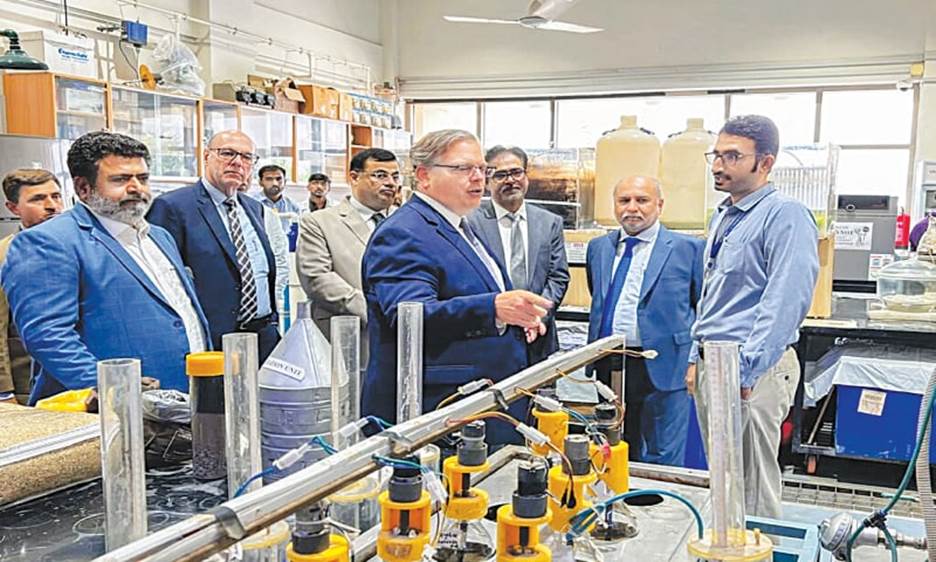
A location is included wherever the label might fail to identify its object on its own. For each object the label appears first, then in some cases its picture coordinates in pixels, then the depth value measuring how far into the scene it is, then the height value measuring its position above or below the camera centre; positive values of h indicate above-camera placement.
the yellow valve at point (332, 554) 0.73 -0.34
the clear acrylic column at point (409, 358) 1.14 -0.24
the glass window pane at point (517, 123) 8.73 +0.78
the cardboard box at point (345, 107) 7.61 +0.80
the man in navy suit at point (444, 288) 1.83 -0.23
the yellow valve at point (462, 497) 0.89 -0.35
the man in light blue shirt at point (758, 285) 2.34 -0.27
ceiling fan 5.71 +1.31
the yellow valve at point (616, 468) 1.10 -0.39
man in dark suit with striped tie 2.79 -0.19
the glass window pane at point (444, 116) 9.05 +0.87
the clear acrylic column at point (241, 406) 0.93 -0.26
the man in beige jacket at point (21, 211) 2.67 -0.10
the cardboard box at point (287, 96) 6.79 +0.81
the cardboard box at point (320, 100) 7.21 +0.82
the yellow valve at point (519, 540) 0.82 -0.36
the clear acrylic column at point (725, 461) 0.81 -0.28
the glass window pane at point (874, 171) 7.49 +0.25
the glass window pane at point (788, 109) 7.74 +0.86
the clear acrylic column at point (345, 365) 1.10 -0.25
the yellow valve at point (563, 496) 0.96 -0.37
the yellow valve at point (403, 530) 0.80 -0.35
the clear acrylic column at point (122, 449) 0.77 -0.27
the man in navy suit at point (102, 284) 1.87 -0.24
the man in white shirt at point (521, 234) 3.05 -0.16
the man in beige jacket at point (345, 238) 3.17 -0.20
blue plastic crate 3.38 -0.99
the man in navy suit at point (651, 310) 2.79 -0.41
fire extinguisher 5.65 -0.27
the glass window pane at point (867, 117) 7.50 +0.77
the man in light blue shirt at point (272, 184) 6.20 +0.04
